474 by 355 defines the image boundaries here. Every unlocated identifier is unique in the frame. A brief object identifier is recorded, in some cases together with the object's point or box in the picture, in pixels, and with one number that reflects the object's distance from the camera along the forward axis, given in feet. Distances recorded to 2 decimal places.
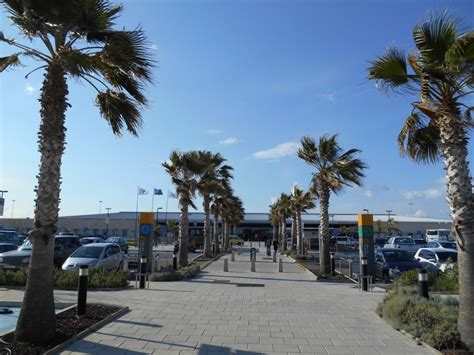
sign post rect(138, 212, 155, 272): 60.23
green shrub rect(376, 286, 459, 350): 24.54
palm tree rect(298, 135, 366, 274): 69.36
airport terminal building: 277.23
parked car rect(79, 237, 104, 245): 118.90
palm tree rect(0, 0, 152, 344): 24.52
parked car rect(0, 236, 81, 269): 60.18
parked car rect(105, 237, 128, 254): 124.73
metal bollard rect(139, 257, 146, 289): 50.90
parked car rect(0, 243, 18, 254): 74.38
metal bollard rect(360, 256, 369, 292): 52.54
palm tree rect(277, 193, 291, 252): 169.58
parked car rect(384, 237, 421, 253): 134.62
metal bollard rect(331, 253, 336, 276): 69.67
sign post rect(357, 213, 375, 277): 60.08
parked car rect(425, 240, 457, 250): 109.19
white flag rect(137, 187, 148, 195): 210.57
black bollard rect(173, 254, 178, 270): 68.72
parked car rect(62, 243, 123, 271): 58.26
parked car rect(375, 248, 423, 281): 62.49
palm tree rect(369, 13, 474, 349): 24.04
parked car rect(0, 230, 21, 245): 112.68
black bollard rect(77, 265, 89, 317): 31.35
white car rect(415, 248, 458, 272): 66.44
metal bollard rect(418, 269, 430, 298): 33.81
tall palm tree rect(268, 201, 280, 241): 210.51
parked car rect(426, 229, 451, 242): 174.60
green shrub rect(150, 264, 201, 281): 58.44
